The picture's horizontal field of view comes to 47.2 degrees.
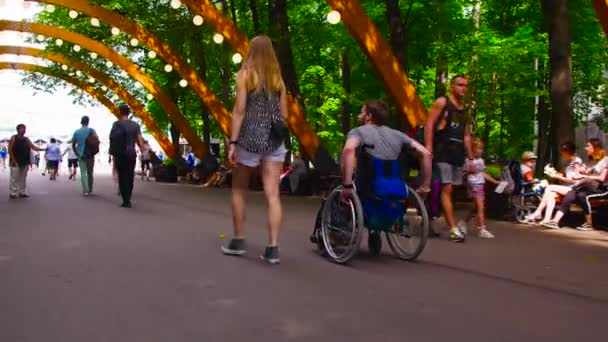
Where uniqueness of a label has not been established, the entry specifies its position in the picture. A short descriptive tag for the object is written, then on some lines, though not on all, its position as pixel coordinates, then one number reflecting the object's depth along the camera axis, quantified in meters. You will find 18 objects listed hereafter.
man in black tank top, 8.40
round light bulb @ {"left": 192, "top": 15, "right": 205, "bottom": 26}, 19.87
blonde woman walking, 6.44
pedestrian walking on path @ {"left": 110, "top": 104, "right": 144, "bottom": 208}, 12.74
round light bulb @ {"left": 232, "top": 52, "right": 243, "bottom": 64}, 19.48
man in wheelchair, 6.52
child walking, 9.34
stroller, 12.04
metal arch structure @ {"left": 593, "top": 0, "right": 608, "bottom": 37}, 10.47
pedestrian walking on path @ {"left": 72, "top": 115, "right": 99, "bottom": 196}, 16.39
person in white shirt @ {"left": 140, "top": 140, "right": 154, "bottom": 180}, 32.38
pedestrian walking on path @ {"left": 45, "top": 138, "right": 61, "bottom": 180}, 27.78
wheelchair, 6.50
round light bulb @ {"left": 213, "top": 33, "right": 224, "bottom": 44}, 20.05
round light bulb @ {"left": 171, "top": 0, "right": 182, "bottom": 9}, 19.16
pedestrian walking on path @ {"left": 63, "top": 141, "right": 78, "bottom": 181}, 27.29
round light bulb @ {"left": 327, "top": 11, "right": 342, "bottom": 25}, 14.88
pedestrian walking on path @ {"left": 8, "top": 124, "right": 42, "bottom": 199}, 15.35
